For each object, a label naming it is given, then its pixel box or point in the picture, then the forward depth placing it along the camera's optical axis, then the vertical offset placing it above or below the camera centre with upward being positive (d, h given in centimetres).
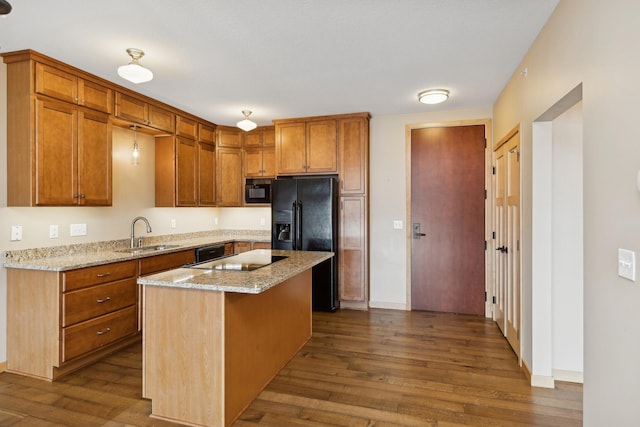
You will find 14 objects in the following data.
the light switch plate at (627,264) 132 -21
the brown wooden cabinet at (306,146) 451 +87
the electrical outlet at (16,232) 277 -16
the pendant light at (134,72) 247 +101
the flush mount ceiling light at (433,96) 353 +120
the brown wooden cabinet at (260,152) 510 +89
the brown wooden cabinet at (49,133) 266 +65
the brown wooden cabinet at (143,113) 342 +107
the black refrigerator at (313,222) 428 -13
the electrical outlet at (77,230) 325 -16
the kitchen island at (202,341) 199 -78
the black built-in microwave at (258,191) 503 +30
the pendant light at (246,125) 381 +97
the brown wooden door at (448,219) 419 -9
